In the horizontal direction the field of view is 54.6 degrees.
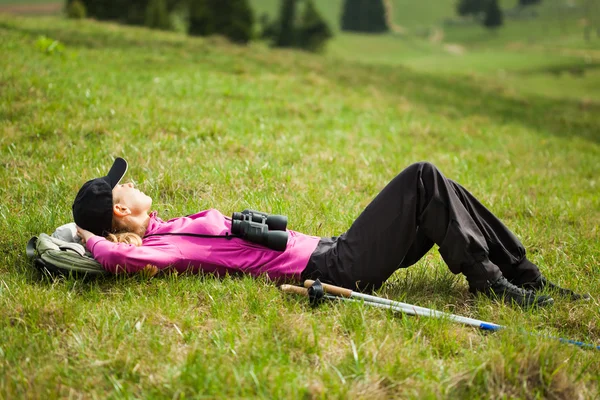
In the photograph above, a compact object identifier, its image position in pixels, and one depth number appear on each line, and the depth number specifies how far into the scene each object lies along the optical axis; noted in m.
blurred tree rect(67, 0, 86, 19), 29.69
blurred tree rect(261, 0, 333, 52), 53.44
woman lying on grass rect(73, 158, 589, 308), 4.15
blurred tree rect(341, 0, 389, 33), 88.75
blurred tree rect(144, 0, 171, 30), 37.53
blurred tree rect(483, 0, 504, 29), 81.50
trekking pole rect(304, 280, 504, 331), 3.87
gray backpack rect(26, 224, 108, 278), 4.12
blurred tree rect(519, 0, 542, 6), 97.31
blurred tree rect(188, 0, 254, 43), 40.03
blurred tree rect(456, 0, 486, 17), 92.25
